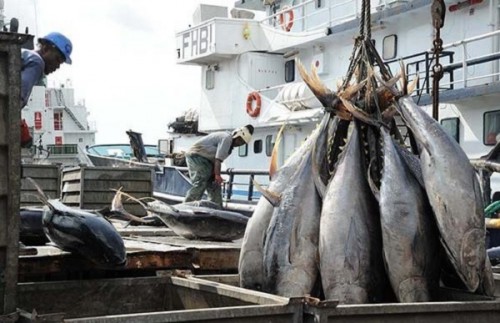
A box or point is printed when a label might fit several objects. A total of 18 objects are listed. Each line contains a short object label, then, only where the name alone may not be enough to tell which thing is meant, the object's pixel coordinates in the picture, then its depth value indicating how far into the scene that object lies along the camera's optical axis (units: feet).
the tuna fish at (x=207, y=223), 22.25
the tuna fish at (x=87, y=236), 14.29
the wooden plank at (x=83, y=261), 14.62
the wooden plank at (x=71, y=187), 35.12
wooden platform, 14.76
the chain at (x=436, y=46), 19.75
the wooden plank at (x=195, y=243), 17.90
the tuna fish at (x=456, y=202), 13.19
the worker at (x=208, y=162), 35.81
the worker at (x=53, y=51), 16.43
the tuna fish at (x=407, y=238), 13.37
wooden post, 10.73
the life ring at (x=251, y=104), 60.44
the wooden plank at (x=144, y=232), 22.80
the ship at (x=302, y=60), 41.32
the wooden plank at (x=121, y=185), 35.04
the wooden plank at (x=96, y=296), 14.19
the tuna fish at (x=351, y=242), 13.30
